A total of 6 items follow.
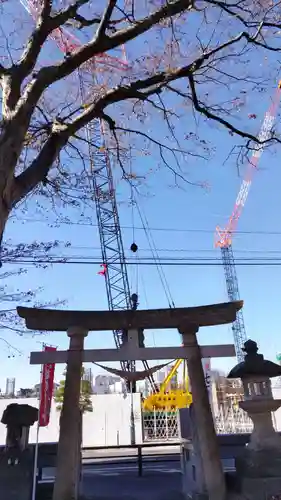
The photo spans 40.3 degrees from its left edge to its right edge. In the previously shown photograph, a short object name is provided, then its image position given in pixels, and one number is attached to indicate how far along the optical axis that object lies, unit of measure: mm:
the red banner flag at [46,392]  7047
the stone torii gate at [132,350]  5738
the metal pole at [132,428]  18656
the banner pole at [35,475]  5535
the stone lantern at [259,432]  5230
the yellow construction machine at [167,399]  20422
